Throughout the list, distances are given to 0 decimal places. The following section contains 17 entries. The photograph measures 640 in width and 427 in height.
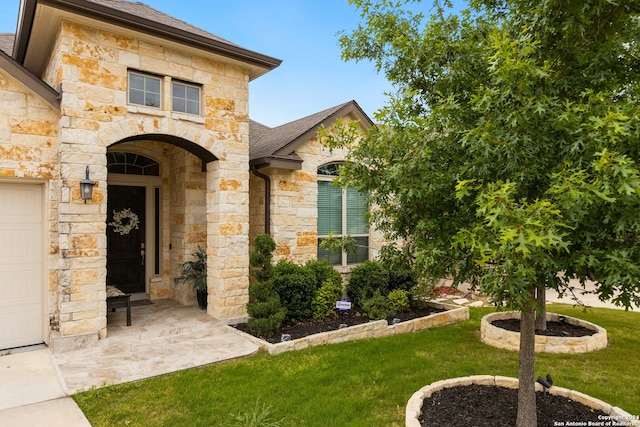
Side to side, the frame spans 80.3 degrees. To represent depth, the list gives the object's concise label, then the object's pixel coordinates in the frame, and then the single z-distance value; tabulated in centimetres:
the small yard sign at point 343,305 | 708
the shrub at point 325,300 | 706
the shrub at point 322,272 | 745
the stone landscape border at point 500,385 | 309
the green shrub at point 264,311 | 603
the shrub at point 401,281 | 839
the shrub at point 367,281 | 800
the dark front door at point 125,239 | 796
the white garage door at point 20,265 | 550
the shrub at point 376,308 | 710
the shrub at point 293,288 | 677
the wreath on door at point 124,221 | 802
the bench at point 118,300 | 627
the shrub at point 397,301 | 755
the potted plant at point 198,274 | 758
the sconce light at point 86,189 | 531
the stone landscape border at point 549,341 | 571
